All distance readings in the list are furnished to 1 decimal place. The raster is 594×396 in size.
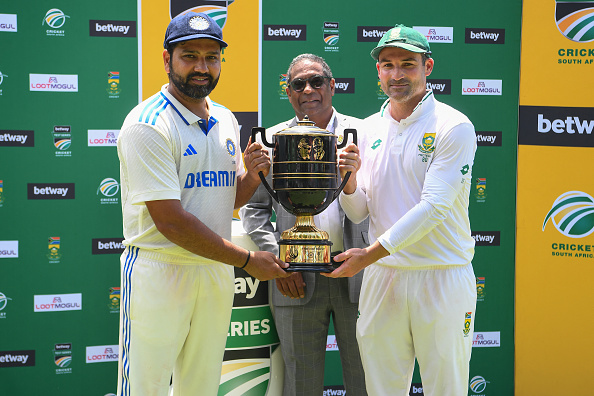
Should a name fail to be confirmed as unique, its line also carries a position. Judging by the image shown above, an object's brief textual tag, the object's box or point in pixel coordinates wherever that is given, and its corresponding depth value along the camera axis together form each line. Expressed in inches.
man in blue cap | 95.9
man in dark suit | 123.0
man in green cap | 102.6
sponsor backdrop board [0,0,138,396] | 163.2
